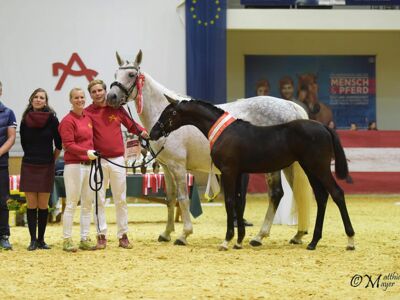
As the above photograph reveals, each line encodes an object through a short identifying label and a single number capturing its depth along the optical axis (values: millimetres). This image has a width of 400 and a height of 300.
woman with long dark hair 13043
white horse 14109
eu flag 27957
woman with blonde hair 12770
